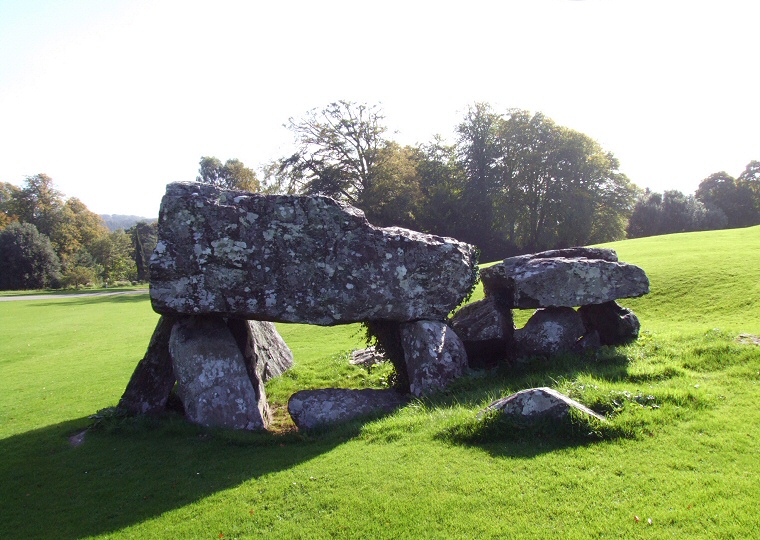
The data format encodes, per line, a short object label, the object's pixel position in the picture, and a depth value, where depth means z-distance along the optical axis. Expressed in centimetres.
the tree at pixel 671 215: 5978
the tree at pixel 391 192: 4406
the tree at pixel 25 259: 5744
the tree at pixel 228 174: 6263
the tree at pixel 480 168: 4994
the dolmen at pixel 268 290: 755
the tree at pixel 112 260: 7544
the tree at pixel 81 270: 6106
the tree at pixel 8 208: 7269
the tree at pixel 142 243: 7106
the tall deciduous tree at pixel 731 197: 6259
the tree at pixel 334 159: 4575
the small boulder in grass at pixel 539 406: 566
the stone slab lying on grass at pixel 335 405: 776
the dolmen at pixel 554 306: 861
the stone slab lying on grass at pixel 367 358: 1145
